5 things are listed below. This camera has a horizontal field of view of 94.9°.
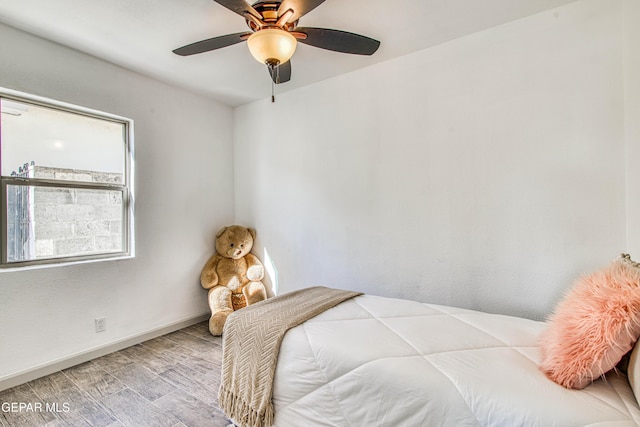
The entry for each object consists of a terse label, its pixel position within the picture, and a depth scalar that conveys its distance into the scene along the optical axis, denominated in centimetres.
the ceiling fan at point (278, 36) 138
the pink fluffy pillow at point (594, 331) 97
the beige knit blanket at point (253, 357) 149
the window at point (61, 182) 209
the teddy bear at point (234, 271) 314
